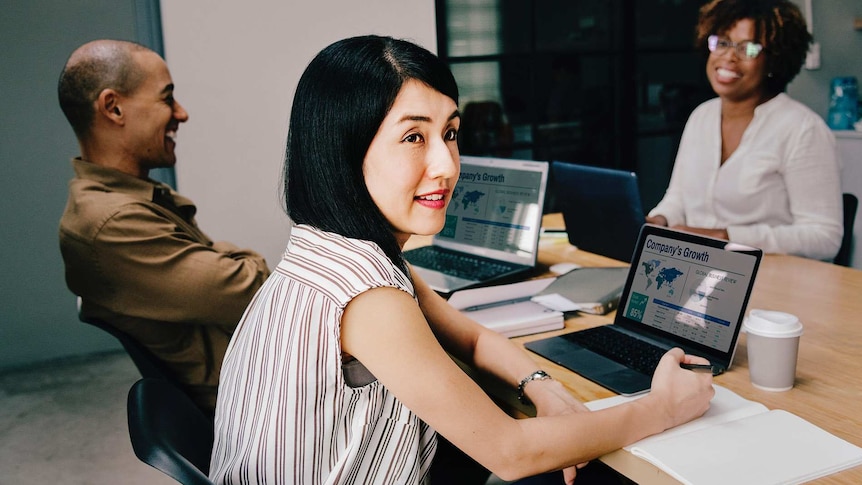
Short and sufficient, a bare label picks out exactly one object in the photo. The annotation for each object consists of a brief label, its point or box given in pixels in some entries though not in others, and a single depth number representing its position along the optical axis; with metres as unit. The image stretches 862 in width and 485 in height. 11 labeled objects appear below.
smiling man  1.68
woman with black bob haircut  1.03
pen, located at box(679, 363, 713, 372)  1.27
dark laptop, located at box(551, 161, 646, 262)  1.98
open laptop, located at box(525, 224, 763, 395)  1.33
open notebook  0.98
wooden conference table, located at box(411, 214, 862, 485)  1.13
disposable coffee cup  1.24
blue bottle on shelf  4.41
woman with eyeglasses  2.26
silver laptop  2.07
